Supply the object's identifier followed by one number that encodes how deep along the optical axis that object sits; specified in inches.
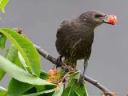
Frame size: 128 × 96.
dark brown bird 181.8
